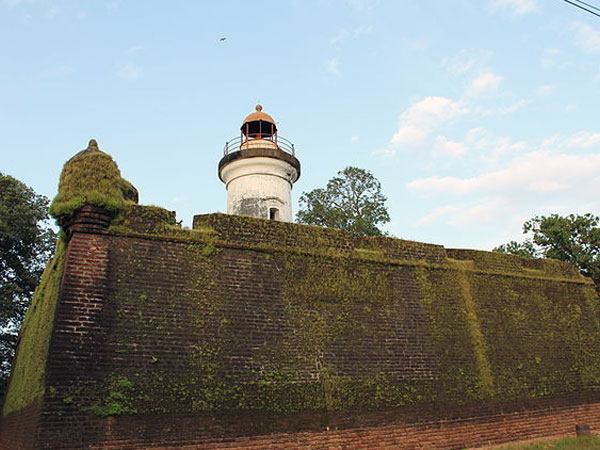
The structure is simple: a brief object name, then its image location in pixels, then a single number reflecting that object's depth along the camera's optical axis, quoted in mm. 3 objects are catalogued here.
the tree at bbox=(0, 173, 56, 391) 19016
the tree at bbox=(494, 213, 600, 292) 20331
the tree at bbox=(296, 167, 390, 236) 23719
